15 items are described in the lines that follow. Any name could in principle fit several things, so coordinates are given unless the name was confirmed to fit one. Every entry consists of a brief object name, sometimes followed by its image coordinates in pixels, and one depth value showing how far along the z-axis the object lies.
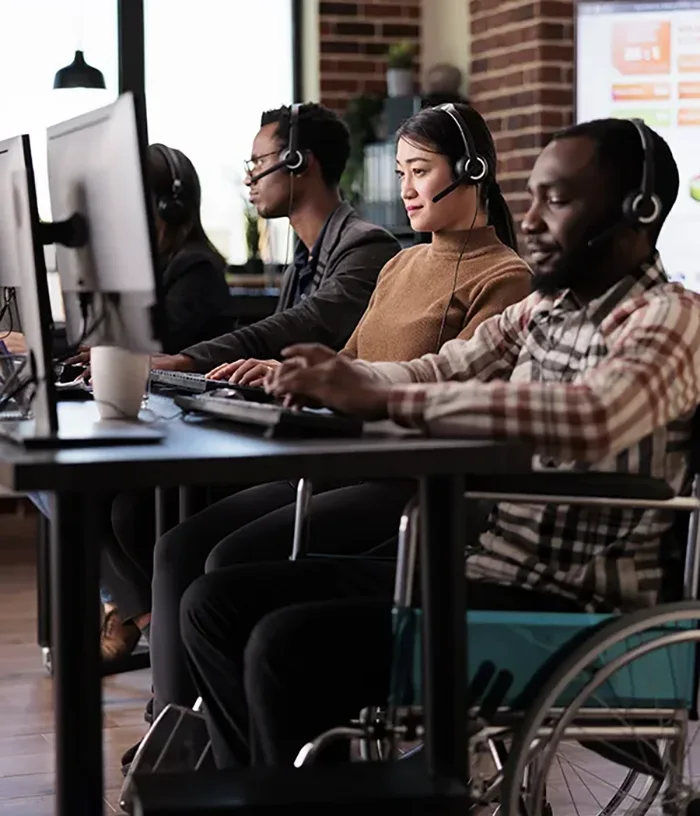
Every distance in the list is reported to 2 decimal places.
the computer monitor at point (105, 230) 3.24
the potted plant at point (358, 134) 8.65
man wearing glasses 4.91
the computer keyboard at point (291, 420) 3.28
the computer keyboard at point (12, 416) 3.70
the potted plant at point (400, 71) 8.94
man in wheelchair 3.29
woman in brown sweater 4.07
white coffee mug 3.65
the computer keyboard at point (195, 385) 3.75
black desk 3.05
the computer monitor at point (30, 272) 3.34
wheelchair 3.28
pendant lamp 8.36
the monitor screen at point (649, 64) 7.38
